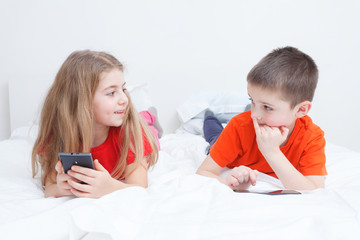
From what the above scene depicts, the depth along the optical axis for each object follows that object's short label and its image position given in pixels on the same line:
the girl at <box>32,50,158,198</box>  1.05
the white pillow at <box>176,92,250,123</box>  1.95
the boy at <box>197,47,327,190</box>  0.98
